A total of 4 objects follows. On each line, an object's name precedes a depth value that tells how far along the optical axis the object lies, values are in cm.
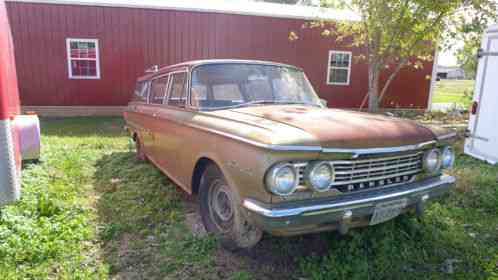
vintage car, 230
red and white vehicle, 308
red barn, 1159
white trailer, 579
